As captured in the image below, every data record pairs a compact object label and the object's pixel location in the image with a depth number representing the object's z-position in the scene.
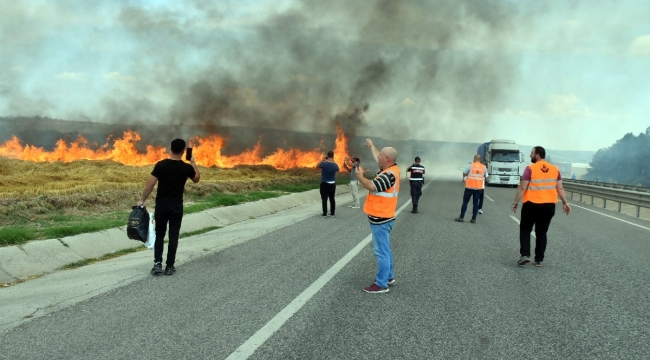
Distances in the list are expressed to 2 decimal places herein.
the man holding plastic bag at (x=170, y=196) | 6.73
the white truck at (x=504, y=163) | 33.72
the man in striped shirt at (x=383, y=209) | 5.77
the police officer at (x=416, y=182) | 15.61
